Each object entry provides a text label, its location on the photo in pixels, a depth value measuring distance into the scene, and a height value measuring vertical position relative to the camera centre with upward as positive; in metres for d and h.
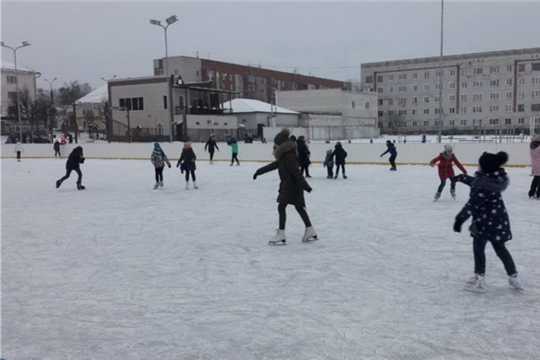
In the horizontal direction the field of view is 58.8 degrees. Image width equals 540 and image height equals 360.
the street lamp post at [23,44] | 38.14 +7.81
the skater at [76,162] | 12.62 -0.54
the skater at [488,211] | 3.95 -0.66
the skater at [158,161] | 12.16 -0.55
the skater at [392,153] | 16.66 -0.65
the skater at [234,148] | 19.70 -0.42
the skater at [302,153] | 13.38 -0.47
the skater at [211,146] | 21.34 -0.34
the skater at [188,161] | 12.34 -0.57
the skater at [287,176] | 5.89 -0.48
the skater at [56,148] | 27.15 -0.35
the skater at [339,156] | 14.37 -0.61
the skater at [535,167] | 9.51 -0.70
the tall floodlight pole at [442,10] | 25.94 +6.62
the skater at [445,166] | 9.61 -0.66
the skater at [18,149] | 26.45 -0.36
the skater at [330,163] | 14.48 -0.82
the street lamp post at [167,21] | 29.19 +7.22
